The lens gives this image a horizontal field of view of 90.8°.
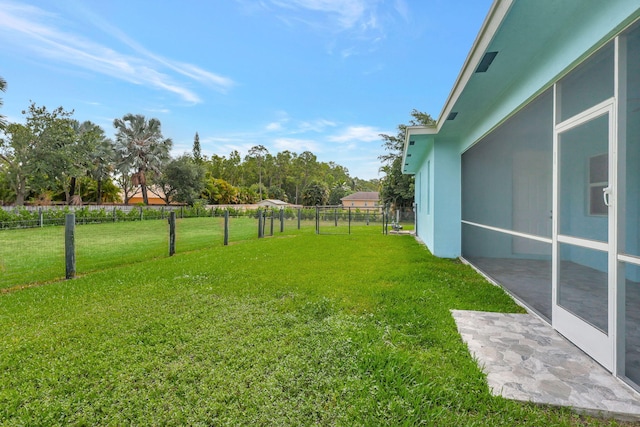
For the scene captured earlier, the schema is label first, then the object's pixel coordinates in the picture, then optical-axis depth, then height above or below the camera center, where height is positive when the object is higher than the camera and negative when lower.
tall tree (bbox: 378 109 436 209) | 21.48 +2.56
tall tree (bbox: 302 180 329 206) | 47.09 +2.29
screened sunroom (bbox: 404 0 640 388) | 2.08 +0.69
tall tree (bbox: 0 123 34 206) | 22.14 +3.81
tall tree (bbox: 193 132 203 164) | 50.03 +10.13
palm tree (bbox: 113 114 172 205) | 29.00 +5.94
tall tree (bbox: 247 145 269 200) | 48.97 +8.66
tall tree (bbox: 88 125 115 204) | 26.70 +4.49
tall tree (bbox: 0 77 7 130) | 16.29 +6.24
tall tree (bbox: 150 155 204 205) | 29.69 +2.82
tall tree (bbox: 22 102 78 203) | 22.25 +4.63
